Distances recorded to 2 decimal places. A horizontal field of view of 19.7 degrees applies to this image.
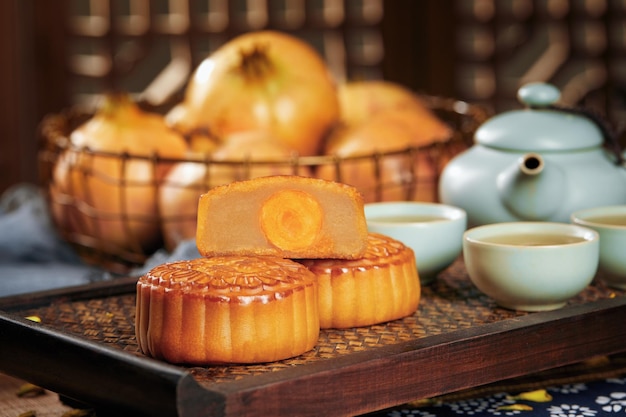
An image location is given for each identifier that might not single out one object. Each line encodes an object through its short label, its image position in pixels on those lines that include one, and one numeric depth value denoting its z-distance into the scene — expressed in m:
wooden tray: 0.68
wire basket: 1.00
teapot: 0.87
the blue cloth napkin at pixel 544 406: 0.79
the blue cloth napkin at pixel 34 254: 1.02
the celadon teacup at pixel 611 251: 0.82
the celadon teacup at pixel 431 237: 0.85
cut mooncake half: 0.75
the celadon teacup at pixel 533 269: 0.79
